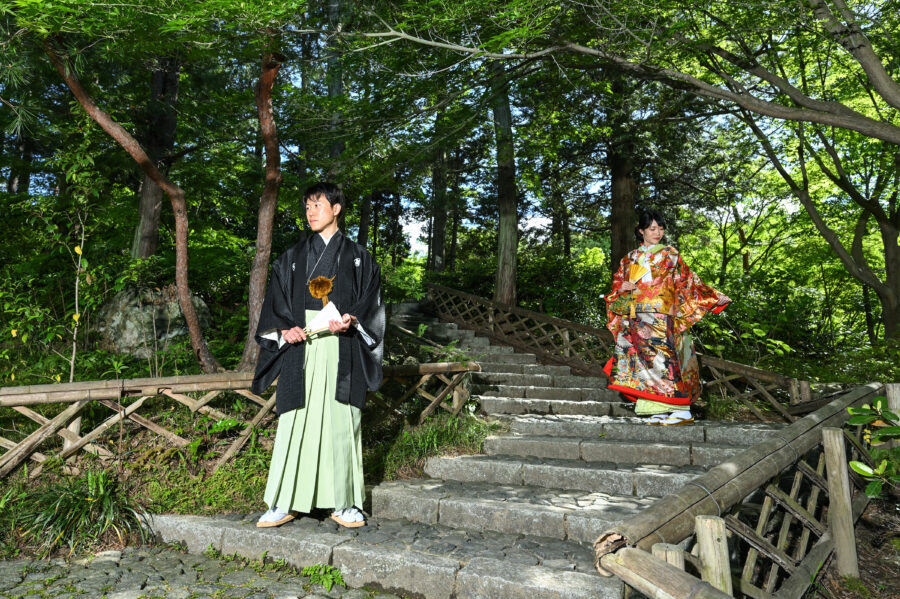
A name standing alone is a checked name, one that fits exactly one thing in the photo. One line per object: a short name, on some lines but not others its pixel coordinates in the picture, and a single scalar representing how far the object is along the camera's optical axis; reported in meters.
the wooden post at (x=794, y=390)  5.70
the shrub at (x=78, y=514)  3.36
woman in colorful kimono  5.21
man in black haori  3.44
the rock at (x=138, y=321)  7.41
